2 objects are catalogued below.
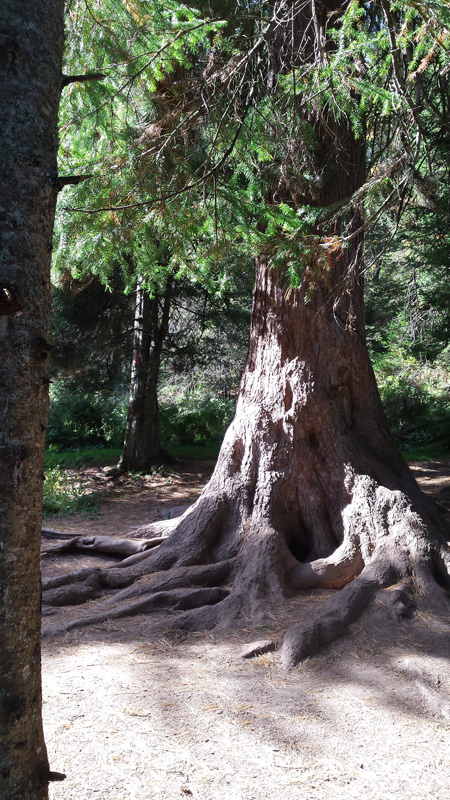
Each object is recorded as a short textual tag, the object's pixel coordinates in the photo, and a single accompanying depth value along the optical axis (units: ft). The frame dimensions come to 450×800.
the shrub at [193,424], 54.60
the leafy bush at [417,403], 52.85
